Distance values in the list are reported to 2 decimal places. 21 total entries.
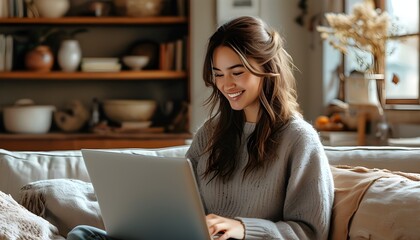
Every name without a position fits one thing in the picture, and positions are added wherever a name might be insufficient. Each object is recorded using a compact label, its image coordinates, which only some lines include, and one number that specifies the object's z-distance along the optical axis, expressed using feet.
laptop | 5.15
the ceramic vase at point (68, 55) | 16.61
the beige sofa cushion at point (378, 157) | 7.56
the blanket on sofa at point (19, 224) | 5.88
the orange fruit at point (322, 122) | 14.42
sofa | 6.13
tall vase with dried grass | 13.30
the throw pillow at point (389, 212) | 6.01
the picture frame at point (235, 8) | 16.84
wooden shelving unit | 15.97
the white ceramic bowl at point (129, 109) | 16.72
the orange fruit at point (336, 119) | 14.56
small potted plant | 16.49
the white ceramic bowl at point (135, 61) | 16.78
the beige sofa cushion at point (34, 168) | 7.84
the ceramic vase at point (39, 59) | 16.48
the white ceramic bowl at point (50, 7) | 16.58
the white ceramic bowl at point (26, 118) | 16.37
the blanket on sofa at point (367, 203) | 6.14
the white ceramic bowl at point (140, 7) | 16.72
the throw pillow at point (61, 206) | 7.04
